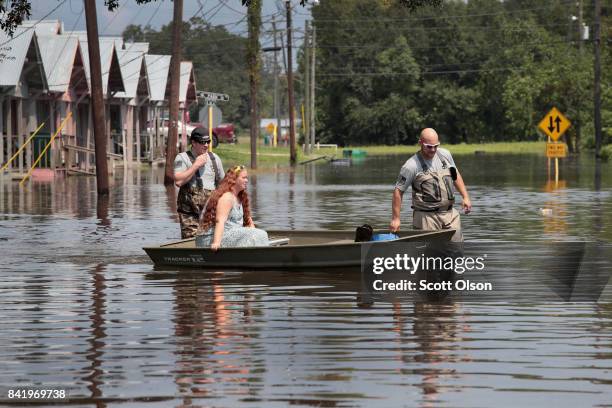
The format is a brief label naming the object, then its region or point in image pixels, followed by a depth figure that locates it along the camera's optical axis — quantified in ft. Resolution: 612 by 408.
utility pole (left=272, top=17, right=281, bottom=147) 460.47
